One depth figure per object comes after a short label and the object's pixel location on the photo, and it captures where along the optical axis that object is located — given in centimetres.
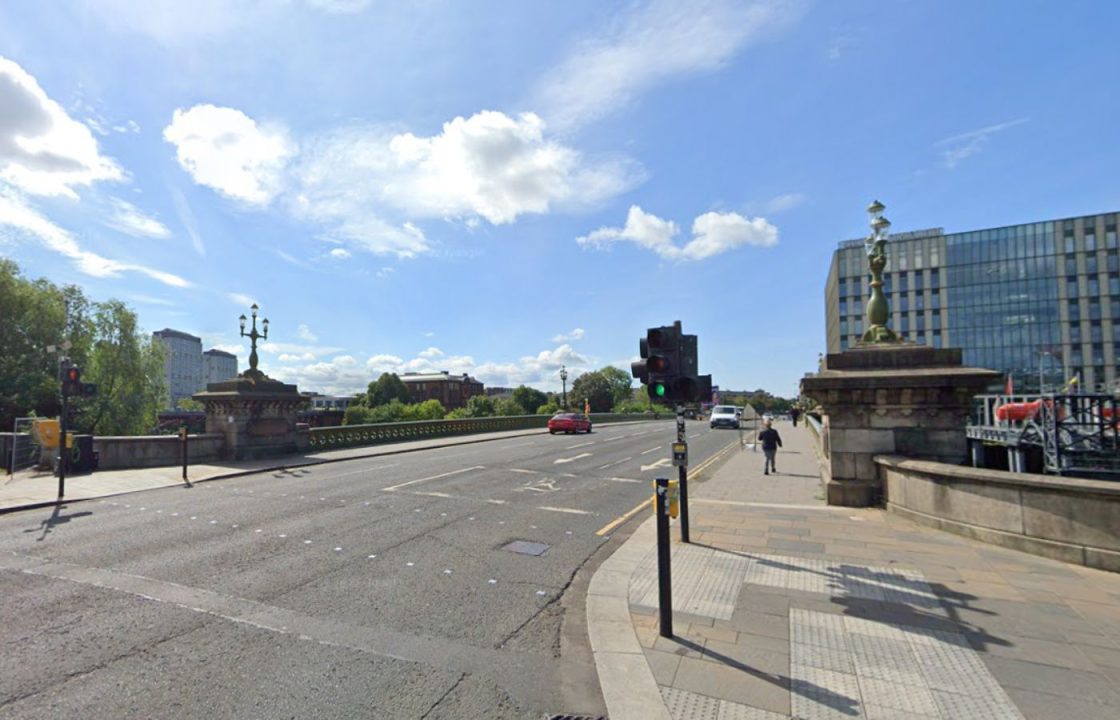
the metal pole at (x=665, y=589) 466
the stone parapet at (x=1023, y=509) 614
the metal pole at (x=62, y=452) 1174
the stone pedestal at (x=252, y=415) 1905
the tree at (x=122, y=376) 3500
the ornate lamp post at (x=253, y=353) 2045
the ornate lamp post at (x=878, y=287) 1056
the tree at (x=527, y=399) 9531
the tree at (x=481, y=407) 9255
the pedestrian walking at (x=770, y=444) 1583
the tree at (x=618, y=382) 12012
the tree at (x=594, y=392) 9969
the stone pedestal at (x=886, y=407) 918
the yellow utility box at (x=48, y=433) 1564
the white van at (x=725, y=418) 4366
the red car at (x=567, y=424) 3678
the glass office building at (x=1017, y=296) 7294
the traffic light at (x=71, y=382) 1263
